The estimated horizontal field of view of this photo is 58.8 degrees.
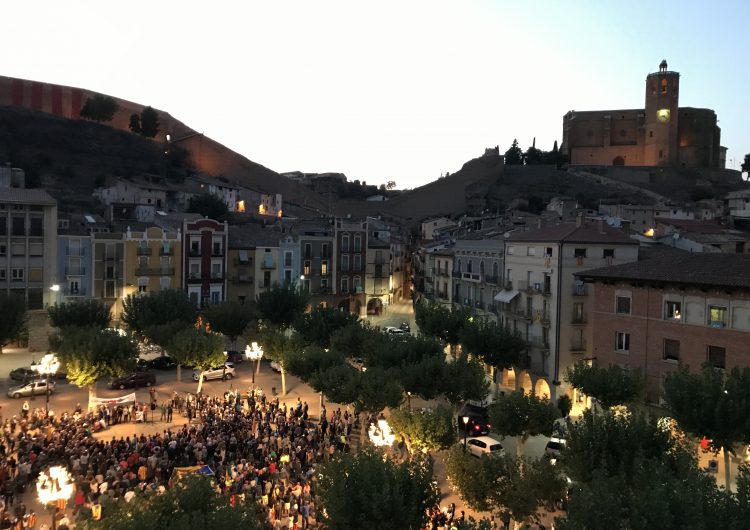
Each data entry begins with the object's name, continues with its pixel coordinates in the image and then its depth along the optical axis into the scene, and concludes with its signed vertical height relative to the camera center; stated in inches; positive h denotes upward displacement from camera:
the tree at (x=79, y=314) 1688.0 -186.5
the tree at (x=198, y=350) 1346.0 -216.4
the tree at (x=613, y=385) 1001.5 -201.7
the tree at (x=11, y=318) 1566.2 -185.6
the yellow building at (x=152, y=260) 2087.8 -53.9
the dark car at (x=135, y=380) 1435.8 -299.5
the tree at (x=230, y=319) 1838.1 -205.5
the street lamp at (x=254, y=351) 1434.1 -230.3
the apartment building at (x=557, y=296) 1390.3 -96.7
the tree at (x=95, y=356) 1185.4 -206.9
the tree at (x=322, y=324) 1684.3 -198.0
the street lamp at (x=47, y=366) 1179.3 -223.6
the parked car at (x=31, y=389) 1310.3 -297.1
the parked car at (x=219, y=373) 1539.6 -302.0
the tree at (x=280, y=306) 1948.8 -178.9
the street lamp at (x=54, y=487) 687.1 -258.2
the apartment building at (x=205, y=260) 2189.3 -52.8
